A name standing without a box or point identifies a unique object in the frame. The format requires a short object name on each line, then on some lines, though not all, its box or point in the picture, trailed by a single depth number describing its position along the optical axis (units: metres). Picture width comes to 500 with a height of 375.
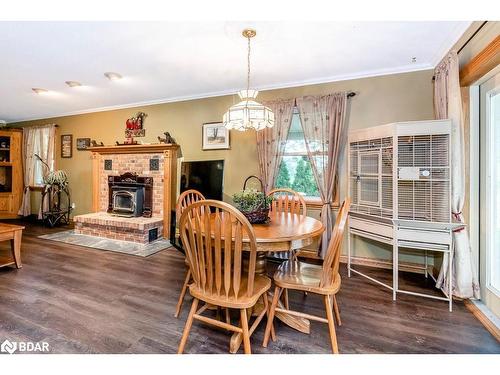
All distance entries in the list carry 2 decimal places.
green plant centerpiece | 2.08
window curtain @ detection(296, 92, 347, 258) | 3.31
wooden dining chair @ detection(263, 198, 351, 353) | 1.54
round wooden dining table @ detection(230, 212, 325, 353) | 1.61
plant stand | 5.32
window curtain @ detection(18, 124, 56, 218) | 5.84
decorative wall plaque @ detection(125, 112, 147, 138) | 4.84
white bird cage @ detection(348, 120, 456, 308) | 2.34
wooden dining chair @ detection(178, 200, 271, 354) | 1.41
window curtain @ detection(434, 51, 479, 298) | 2.26
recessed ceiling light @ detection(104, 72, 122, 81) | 3.39
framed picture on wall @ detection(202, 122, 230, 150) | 4.14
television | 3.99
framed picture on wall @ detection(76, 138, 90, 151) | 5.46
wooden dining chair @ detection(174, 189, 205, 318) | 2.07
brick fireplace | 4.30
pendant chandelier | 2.18
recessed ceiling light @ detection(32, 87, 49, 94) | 4.06
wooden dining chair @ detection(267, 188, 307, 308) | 2.55
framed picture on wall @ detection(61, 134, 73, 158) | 5.66
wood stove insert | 4.62
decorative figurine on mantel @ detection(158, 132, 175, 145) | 4.41
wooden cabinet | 6.08
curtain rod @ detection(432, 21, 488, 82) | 2.03
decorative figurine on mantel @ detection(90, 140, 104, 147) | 5.08
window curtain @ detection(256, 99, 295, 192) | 3.61
